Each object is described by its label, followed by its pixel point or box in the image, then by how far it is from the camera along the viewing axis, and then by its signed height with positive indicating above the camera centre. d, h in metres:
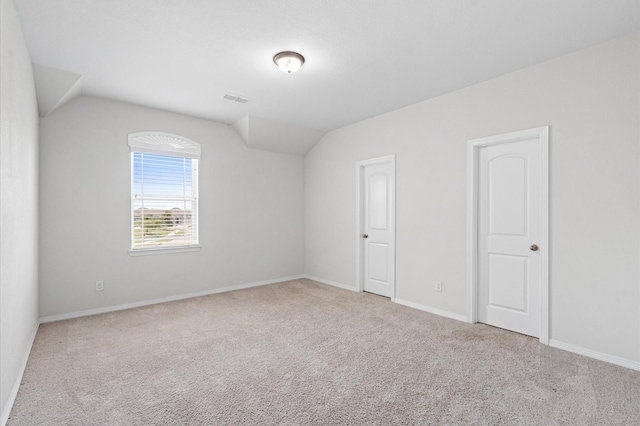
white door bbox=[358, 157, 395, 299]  4.46 -0.22
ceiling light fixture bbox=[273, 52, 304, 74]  2.80 +1.38
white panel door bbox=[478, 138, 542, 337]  3.13 -0.26
